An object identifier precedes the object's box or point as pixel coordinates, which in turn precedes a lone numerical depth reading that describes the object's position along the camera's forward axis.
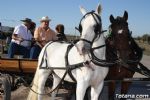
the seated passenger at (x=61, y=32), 9.82
